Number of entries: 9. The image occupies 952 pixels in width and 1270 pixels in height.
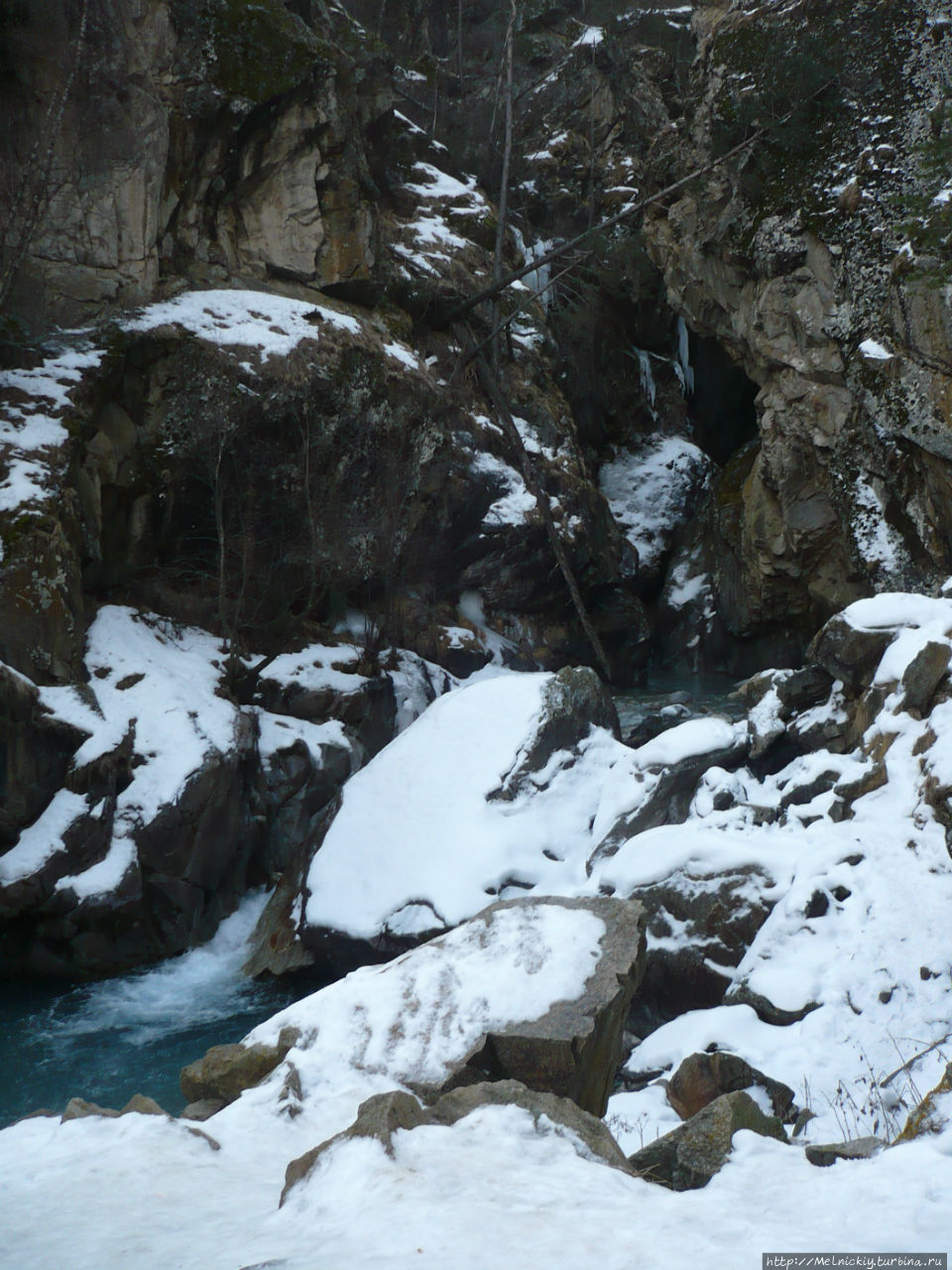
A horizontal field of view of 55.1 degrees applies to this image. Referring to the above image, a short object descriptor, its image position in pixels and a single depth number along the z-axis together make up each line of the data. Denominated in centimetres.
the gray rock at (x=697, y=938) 618
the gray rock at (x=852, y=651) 799
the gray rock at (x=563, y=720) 911
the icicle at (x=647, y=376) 2583
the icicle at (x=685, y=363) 2523
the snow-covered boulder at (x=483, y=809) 827
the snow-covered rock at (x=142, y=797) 969
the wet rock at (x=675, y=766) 813
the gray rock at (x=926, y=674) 678
